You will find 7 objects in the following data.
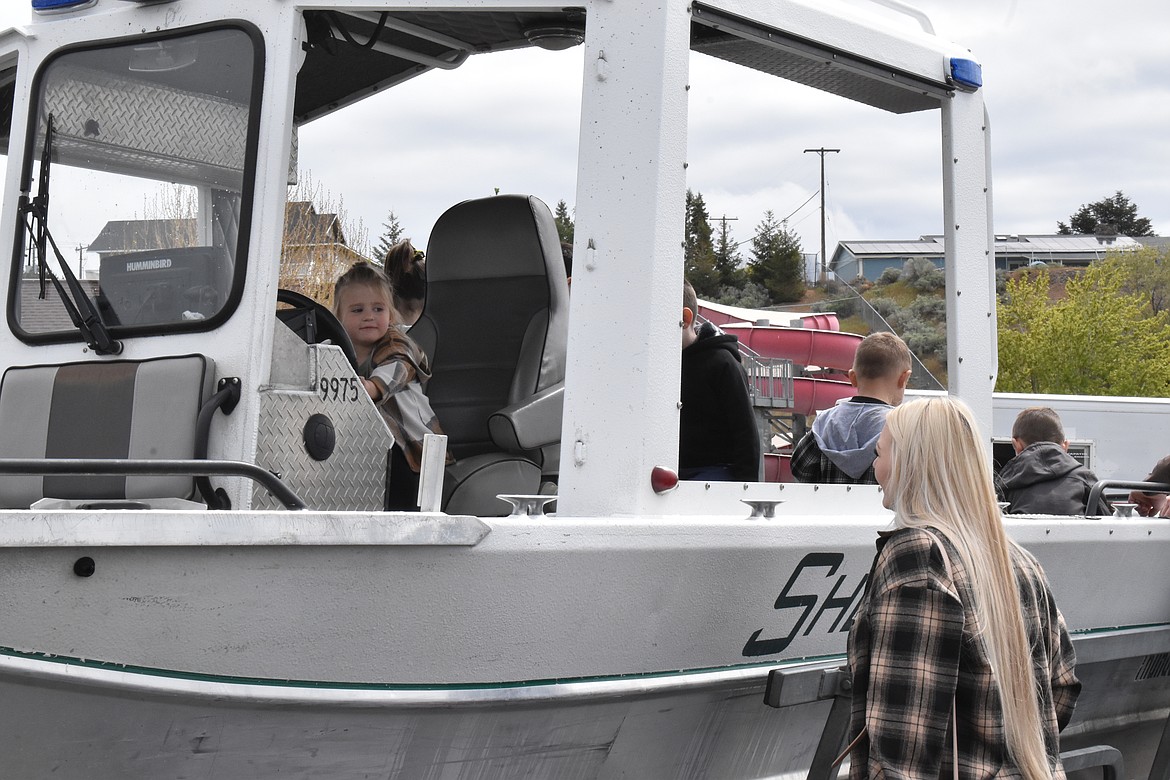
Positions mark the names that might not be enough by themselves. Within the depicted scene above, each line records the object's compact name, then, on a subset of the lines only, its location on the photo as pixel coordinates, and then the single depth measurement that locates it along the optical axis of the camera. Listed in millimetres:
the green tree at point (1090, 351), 30531
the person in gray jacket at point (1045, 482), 4879
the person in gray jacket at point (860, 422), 3777
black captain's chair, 4141
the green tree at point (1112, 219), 69500
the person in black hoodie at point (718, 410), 3873
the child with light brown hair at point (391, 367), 3742
